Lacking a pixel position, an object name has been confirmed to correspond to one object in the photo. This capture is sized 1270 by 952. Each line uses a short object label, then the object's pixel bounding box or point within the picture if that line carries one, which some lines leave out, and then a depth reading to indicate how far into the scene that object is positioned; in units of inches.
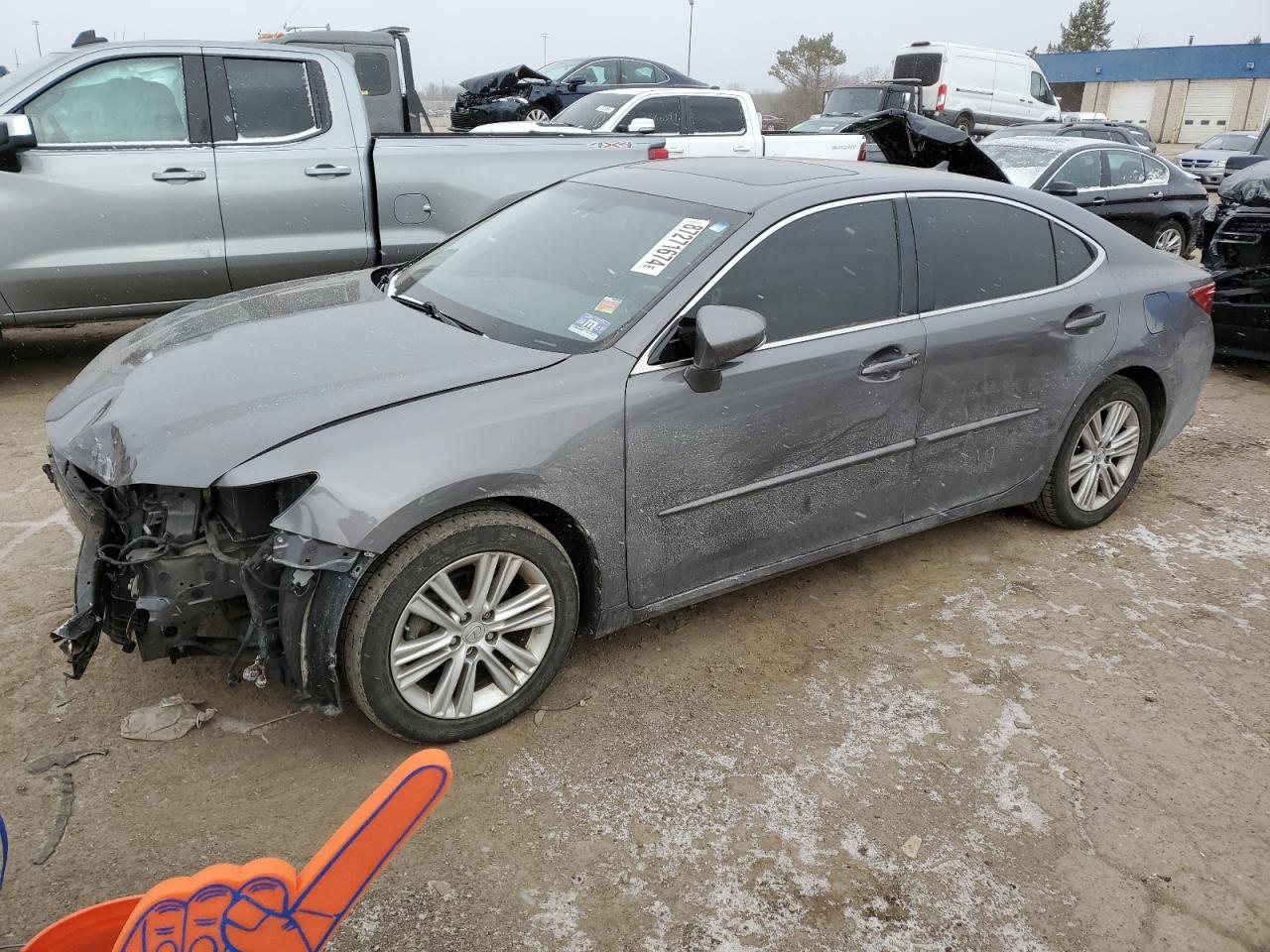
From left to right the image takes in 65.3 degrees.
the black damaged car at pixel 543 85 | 598.5
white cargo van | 837.2
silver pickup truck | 221.8
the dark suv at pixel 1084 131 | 599.8
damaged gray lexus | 103.1
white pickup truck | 393.1
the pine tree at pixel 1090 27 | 2795.3
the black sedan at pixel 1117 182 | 397.4
